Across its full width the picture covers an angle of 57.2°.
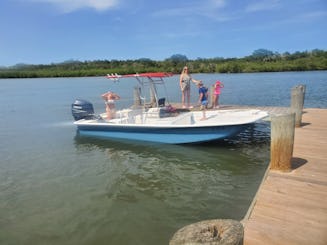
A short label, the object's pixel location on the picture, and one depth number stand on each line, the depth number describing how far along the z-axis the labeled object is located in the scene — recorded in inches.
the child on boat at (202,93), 491.2
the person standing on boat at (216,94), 521.7
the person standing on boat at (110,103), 486.3
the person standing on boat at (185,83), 523.9
